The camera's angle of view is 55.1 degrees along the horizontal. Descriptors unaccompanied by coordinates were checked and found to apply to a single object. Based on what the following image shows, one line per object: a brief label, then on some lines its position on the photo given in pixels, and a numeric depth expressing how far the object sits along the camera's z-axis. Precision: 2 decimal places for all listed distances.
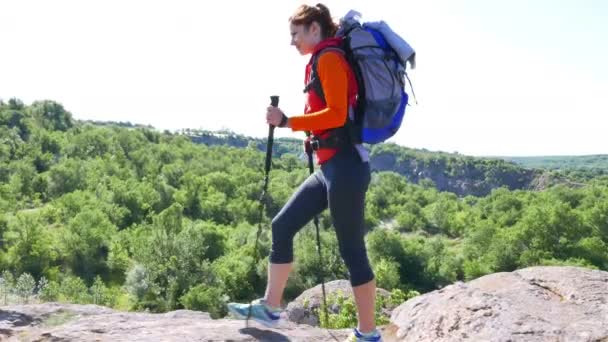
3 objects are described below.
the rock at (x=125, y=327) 5.18
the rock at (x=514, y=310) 5.17
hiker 4.34
